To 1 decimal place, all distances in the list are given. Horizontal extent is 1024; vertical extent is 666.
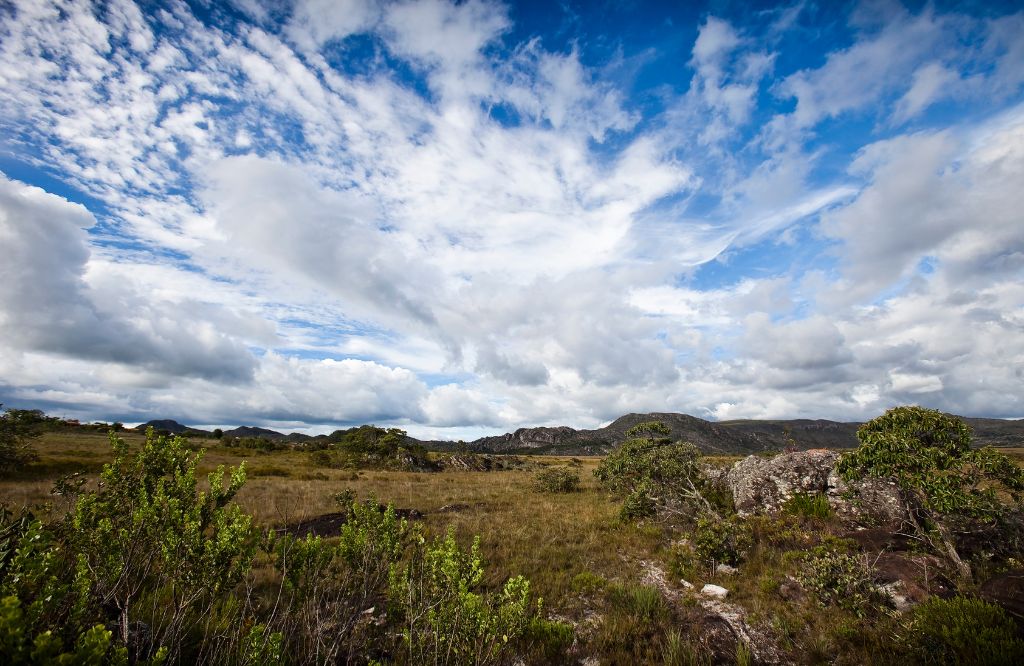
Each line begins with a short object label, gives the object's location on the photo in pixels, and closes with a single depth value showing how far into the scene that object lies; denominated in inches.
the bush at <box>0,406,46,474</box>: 900.6
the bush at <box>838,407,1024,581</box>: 324.2
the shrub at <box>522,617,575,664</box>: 252.7
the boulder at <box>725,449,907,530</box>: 436.8
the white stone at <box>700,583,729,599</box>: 342.8
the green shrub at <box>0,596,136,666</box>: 88.1
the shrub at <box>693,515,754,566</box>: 411.2
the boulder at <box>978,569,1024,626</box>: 239.8
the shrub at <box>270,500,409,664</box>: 193.8
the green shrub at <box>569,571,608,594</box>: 352.2
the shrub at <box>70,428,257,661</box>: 161.3
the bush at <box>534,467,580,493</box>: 958.4
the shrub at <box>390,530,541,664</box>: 176.7
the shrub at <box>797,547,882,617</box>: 296.5
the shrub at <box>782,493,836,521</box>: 491.5
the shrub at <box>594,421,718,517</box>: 591.8
